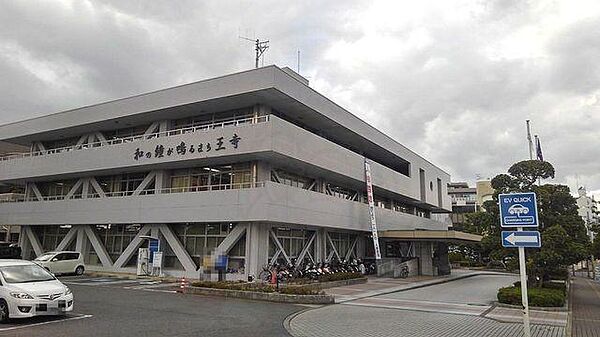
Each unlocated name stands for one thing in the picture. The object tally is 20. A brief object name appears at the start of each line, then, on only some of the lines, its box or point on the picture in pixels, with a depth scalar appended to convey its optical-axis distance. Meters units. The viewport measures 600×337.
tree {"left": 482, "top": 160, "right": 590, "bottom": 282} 15.75
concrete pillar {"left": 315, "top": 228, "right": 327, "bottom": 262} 27.56
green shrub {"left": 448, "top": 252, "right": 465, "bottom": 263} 53.75
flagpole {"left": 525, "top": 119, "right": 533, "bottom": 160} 19.37
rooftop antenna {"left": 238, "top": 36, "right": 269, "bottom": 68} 28.73
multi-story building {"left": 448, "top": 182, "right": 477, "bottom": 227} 77.59
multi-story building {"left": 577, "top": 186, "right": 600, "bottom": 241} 53.47
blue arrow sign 7.73
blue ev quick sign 8.05
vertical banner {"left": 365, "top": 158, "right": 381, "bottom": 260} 27.88
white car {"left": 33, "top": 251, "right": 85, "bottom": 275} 23.38
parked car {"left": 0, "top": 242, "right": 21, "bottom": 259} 28.80
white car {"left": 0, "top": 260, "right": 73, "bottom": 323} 9.24
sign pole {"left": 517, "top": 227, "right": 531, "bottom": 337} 7.77
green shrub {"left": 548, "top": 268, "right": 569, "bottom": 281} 22.94
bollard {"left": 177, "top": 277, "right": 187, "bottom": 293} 17.28
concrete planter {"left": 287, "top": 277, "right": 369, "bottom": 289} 19.92
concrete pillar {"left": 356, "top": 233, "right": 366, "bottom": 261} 33.77
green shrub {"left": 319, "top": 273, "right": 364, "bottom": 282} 21.36
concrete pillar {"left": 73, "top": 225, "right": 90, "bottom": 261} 28.61
